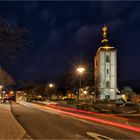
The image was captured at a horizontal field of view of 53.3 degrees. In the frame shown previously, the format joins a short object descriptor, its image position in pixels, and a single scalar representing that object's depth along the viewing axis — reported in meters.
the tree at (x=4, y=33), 5.84
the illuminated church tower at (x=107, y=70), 58.81
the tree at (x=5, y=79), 33.17
